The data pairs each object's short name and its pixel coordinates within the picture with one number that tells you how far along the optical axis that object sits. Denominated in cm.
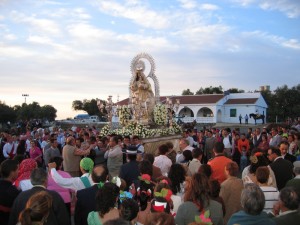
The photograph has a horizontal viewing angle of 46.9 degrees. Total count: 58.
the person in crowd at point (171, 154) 820
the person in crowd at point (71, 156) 891
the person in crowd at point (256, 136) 1405
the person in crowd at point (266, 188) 477
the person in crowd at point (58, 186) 548
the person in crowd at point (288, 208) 375
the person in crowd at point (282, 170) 665
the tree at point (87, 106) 8226
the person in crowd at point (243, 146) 1318
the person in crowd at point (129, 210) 352
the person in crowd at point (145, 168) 534
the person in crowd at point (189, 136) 1334
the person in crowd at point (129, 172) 643
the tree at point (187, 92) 8112
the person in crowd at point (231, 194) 497
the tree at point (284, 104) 5159
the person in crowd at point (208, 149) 1356
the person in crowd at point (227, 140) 1388
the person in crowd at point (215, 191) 461
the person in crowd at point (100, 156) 1046
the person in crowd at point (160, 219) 282
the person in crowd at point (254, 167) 552
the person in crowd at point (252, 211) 357
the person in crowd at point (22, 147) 1252
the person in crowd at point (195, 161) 676
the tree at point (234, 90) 7688
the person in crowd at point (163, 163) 709
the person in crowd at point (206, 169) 546
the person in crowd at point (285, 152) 808
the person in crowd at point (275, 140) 1251
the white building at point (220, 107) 5119
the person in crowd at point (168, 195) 413
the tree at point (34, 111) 6212
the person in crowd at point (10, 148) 1206
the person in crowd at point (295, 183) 512
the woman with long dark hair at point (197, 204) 393
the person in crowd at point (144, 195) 431
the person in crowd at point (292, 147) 1031
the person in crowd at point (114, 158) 912
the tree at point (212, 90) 7625
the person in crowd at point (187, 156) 761
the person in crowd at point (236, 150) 1366
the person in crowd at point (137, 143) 1065
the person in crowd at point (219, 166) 618
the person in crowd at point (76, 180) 542
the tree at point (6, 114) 4852
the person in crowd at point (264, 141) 1261
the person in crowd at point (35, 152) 1154
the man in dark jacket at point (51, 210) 418
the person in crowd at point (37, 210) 320
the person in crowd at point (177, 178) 503
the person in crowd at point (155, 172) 612
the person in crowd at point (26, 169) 526
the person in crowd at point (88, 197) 461
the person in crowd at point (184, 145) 868
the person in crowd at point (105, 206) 377
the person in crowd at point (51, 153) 987
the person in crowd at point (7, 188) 452
